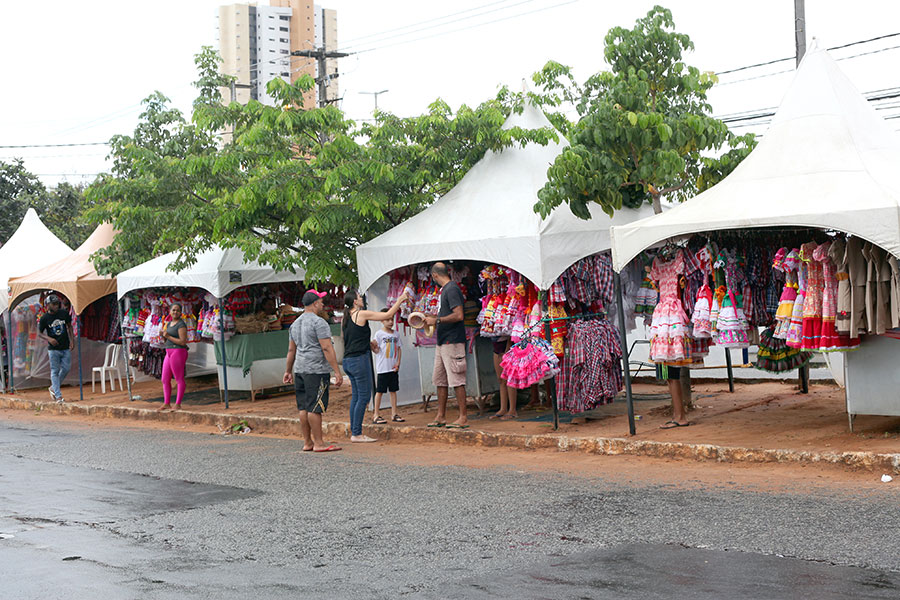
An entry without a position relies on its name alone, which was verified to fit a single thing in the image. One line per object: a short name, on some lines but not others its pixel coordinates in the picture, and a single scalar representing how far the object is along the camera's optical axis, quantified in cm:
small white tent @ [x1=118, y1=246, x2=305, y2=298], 1630
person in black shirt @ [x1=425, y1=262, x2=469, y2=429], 1226
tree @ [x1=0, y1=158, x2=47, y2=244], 3725
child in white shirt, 1333
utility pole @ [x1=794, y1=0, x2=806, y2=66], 1720
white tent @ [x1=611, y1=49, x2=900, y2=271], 906
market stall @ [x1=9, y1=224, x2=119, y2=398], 1961
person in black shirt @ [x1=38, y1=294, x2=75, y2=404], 1945
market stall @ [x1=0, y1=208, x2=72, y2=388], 2277
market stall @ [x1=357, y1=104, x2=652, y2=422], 1183
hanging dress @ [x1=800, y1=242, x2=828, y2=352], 980
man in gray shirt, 1154
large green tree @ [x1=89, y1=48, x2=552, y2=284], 1368
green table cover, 1733
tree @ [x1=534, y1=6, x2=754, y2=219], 1129
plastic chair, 2144
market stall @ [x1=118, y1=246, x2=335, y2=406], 1653
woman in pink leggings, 1664
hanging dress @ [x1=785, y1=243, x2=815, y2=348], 991
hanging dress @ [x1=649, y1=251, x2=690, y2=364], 1087
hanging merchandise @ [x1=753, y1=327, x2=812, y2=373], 1110
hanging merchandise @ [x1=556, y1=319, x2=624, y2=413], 1179
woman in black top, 1206
